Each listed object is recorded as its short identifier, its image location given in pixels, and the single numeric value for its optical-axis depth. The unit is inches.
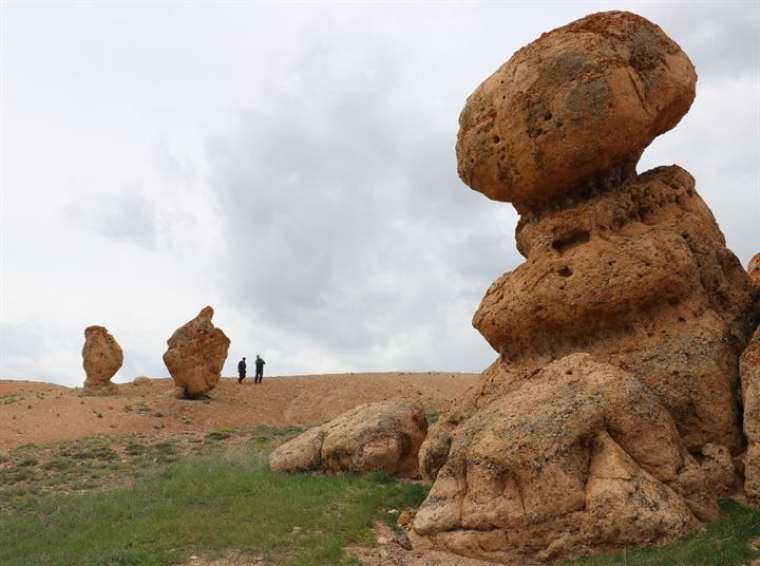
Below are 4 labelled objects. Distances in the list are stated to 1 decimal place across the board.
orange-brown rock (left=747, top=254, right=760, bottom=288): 617.8
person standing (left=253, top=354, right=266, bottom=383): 1678.2
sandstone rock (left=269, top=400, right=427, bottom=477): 616.4
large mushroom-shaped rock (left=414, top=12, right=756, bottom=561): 393.7
